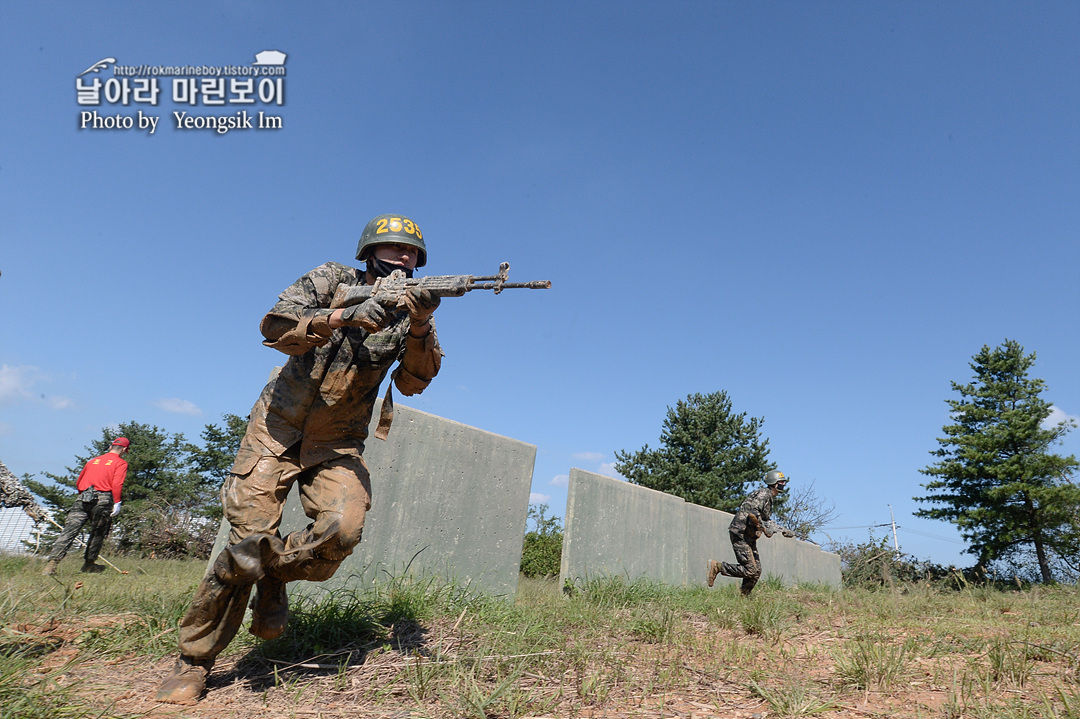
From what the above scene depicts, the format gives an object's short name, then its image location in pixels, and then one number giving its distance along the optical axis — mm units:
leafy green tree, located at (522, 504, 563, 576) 13750
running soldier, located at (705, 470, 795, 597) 8430
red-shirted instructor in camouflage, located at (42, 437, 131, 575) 7782
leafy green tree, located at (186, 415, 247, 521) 27938
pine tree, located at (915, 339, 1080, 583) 21125
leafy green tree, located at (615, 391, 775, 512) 28578
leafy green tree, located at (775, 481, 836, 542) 28406
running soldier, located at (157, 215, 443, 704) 2768
